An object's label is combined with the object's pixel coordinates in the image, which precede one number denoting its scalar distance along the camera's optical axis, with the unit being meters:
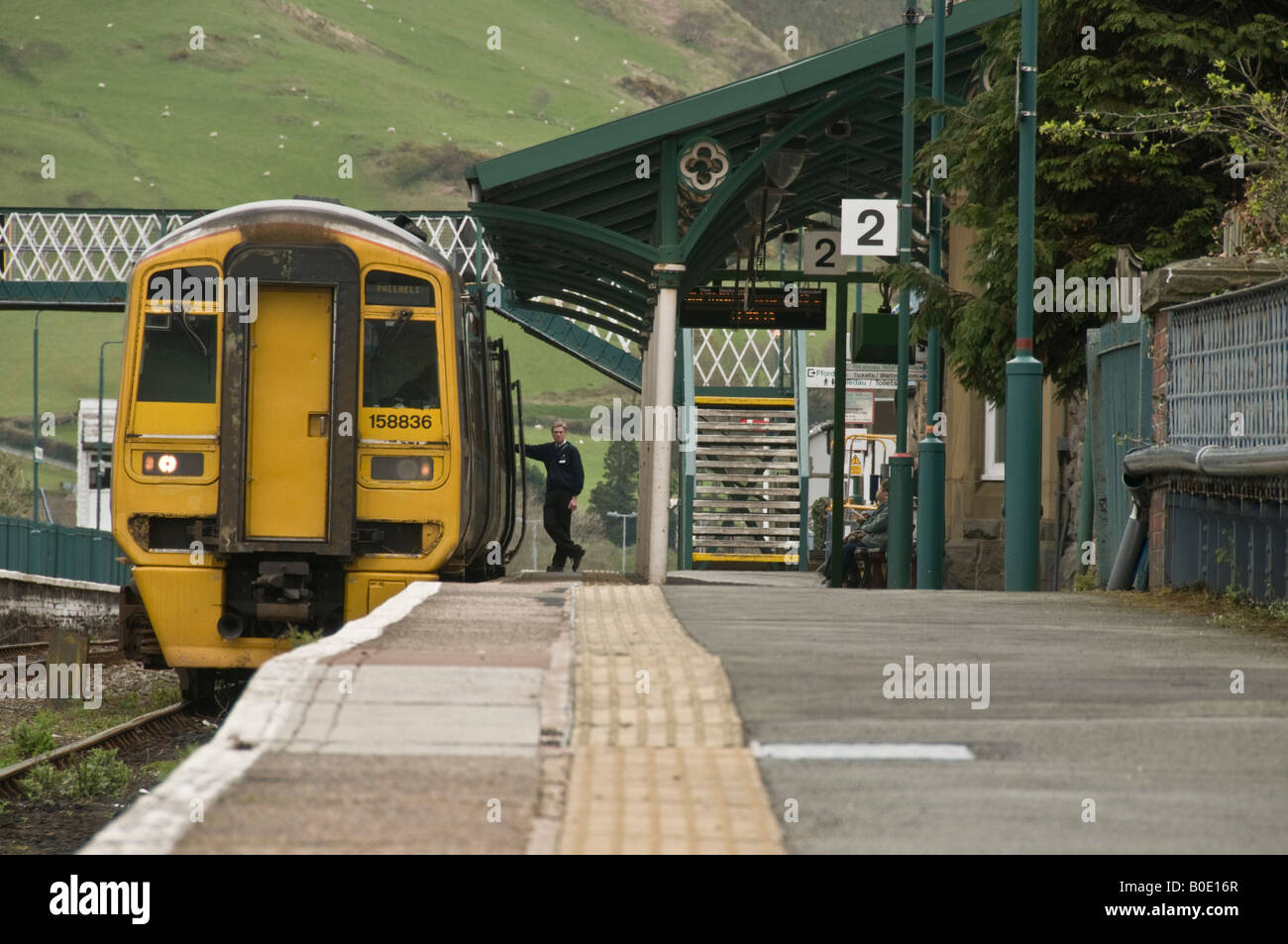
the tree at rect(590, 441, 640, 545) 114.06
